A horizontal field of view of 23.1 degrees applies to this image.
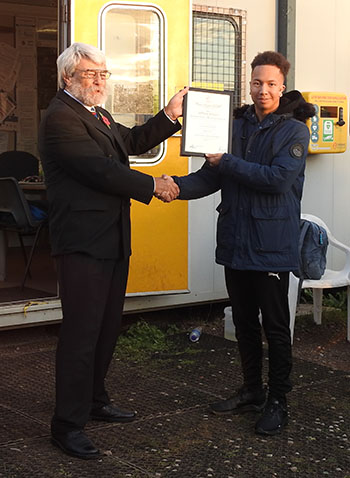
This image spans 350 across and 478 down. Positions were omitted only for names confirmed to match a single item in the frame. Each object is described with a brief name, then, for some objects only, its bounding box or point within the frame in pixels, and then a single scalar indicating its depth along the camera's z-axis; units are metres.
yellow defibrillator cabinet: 7.21
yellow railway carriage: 6.05
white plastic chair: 6.15
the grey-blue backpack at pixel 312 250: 5.94
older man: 4.00
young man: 4.25
